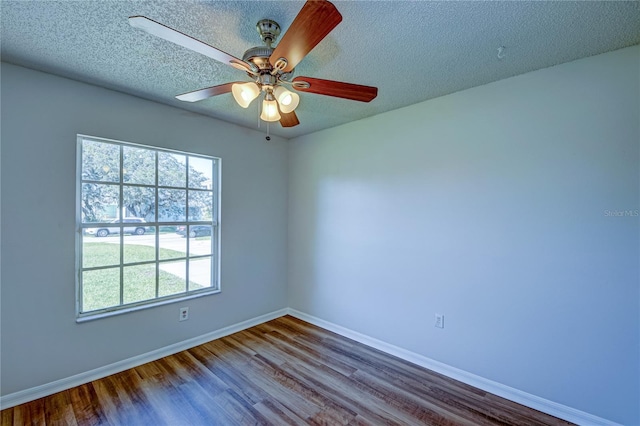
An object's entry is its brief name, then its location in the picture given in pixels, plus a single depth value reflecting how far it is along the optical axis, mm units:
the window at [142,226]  2322
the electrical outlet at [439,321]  2459
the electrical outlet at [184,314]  2813
